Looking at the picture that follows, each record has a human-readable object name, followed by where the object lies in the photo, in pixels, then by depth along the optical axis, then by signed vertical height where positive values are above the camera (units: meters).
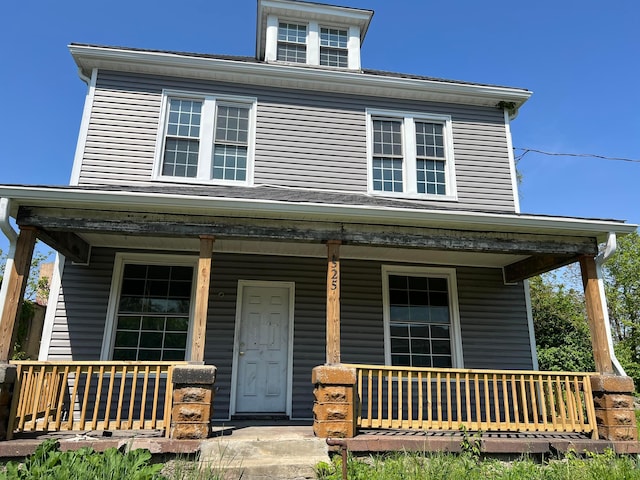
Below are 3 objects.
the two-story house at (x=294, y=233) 5.49 +1.60
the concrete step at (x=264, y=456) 4.28 -1.02
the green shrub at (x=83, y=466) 3.53 -0.94
